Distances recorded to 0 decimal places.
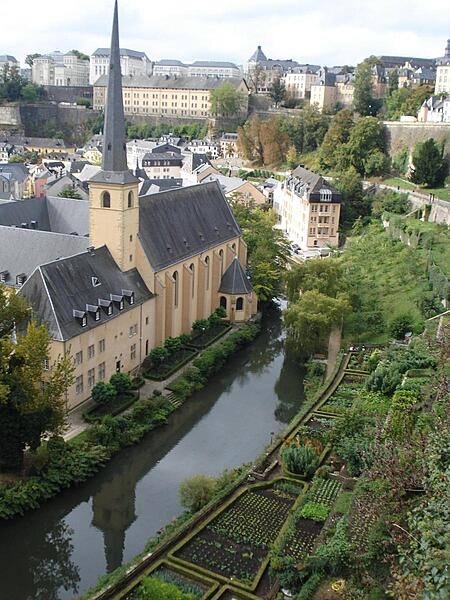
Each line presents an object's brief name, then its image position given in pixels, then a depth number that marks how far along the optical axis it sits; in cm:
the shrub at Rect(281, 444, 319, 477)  3102
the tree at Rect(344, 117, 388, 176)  9569
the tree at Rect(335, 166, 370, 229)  8700
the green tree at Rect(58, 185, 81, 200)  8004
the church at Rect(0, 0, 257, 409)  3841
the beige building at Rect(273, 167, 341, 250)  8156
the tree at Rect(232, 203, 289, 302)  6081
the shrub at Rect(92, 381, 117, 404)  3838
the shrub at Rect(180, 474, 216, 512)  2997
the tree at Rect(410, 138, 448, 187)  8012
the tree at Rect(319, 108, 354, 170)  10462
